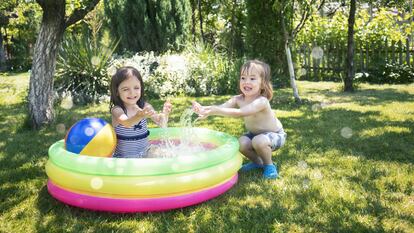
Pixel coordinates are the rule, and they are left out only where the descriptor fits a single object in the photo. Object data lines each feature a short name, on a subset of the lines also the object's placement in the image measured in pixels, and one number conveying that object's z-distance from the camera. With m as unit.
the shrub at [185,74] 9.66
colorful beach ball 3.45
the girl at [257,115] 3.86
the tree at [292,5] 7.66
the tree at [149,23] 11.51
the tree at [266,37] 11.11
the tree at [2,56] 16.87
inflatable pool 2.90
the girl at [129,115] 3.69
